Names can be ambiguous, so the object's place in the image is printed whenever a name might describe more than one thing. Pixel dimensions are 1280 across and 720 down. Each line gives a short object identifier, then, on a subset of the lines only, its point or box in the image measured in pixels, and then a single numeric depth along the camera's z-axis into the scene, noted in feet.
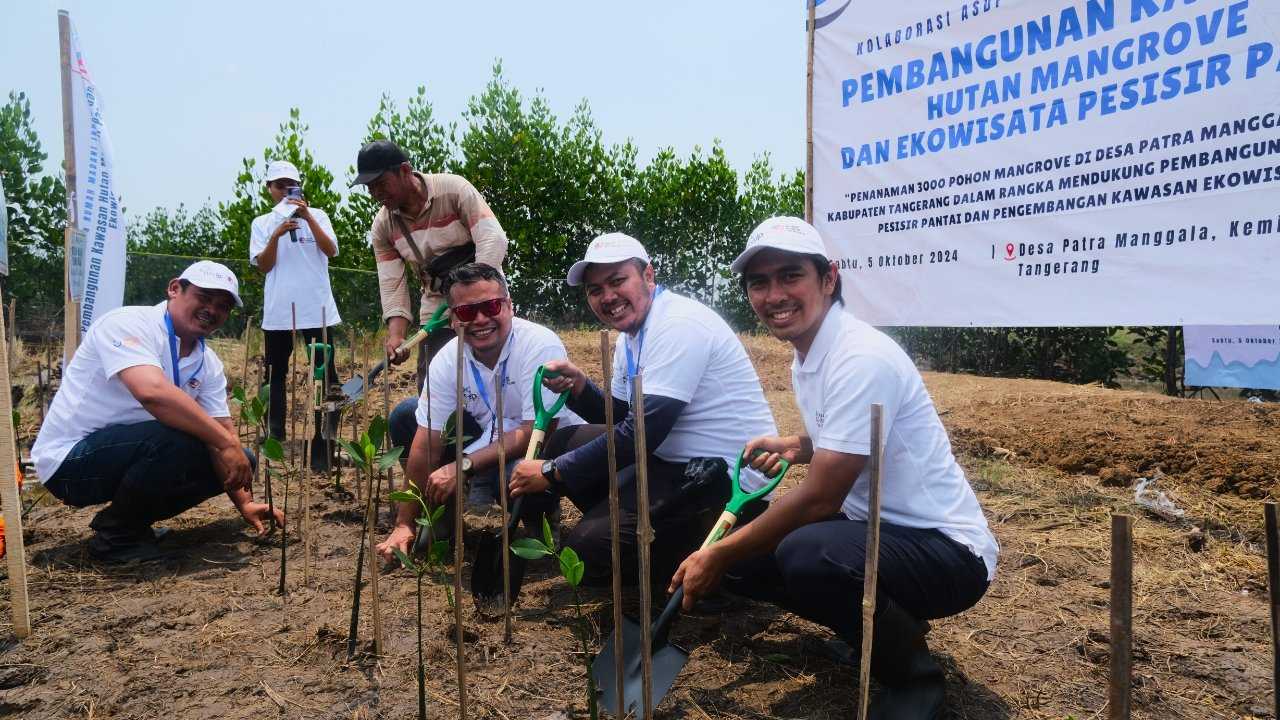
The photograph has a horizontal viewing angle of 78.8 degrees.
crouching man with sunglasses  10.08
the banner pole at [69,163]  13.53
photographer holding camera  15.72
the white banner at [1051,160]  9.69
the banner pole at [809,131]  13.94
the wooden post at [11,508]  7.52
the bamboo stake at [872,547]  4.11
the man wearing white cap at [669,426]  8.54
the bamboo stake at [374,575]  6.87
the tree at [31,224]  29.43
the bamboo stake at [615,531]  5.38
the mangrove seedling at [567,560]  5.34
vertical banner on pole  14.11
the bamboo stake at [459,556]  5.71
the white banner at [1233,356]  20.17
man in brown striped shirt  12.05
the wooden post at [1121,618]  3.32
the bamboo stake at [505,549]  7.01
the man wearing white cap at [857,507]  6.13
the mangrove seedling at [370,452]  6.53
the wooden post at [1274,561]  3.68
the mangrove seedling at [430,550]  5.75
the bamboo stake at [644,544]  4.89
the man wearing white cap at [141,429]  9.90
